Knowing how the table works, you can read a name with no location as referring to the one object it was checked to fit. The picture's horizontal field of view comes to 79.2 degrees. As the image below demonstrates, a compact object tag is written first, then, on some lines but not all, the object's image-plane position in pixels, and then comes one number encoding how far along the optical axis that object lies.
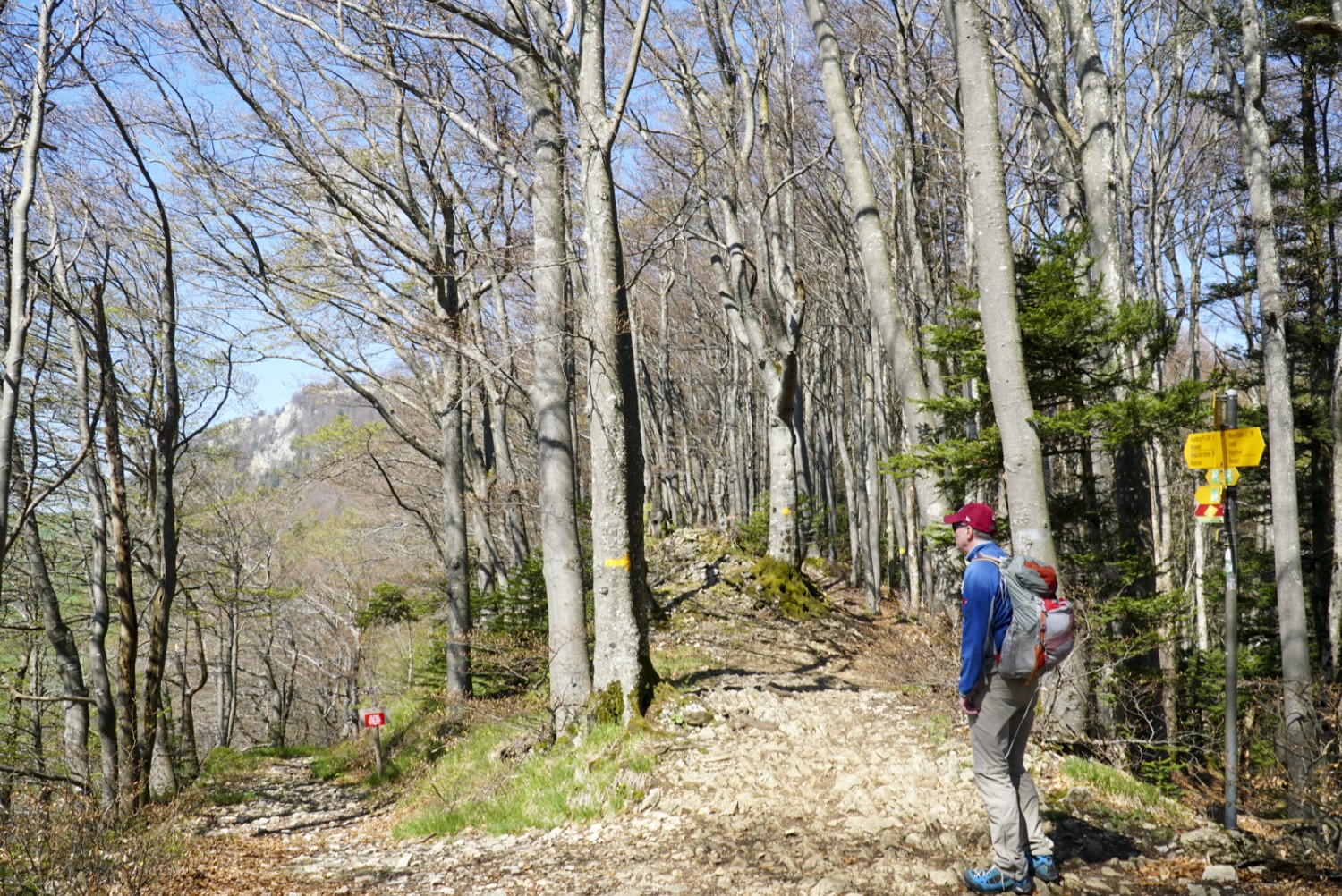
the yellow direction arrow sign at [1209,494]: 5.94
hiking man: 3.87
